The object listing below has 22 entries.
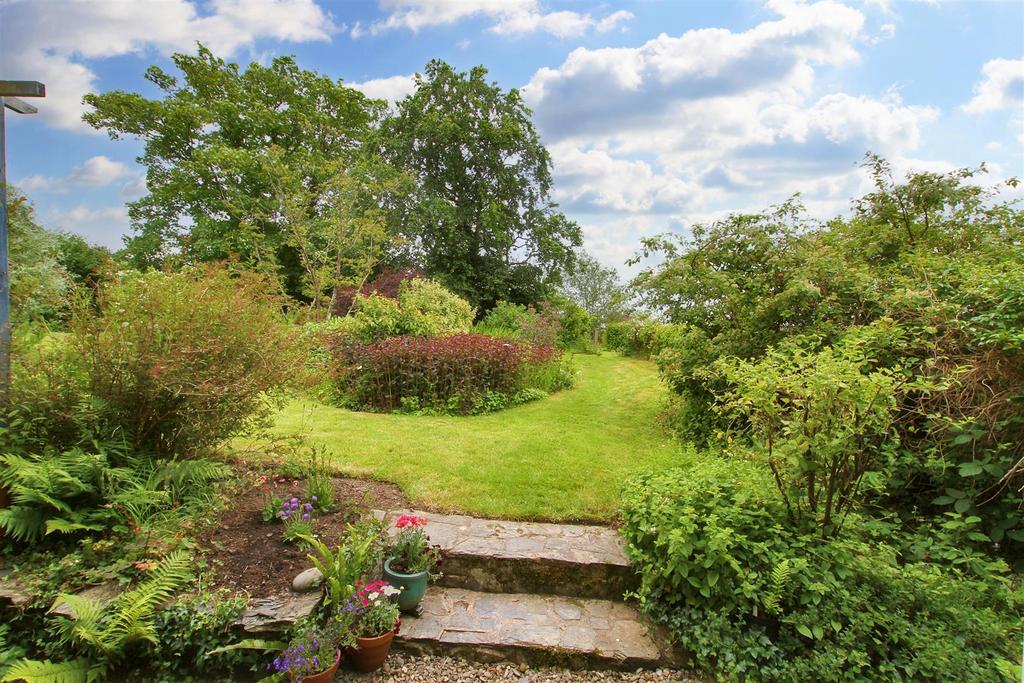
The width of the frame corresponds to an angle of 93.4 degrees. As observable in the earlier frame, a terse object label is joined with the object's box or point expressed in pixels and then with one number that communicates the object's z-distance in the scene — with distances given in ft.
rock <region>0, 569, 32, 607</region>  7.97
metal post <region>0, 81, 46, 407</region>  10.03
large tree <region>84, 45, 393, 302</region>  51.48
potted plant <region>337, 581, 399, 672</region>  8.02
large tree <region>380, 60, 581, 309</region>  51.24
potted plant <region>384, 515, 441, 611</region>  9.08
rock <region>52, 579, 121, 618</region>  7.71
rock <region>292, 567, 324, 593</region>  8.58
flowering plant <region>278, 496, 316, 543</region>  9.70
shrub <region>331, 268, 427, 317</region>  46.18
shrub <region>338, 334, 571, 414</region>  22.65
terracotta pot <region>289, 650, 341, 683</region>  7.29
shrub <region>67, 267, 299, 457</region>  10.12
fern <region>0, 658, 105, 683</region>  6.72
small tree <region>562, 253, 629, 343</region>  72.95
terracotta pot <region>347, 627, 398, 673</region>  8.02
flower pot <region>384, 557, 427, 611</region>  9.04
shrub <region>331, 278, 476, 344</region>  26.32
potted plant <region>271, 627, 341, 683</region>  7.16
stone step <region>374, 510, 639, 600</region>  9.88
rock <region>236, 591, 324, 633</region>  7.84
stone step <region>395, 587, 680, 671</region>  8.44
